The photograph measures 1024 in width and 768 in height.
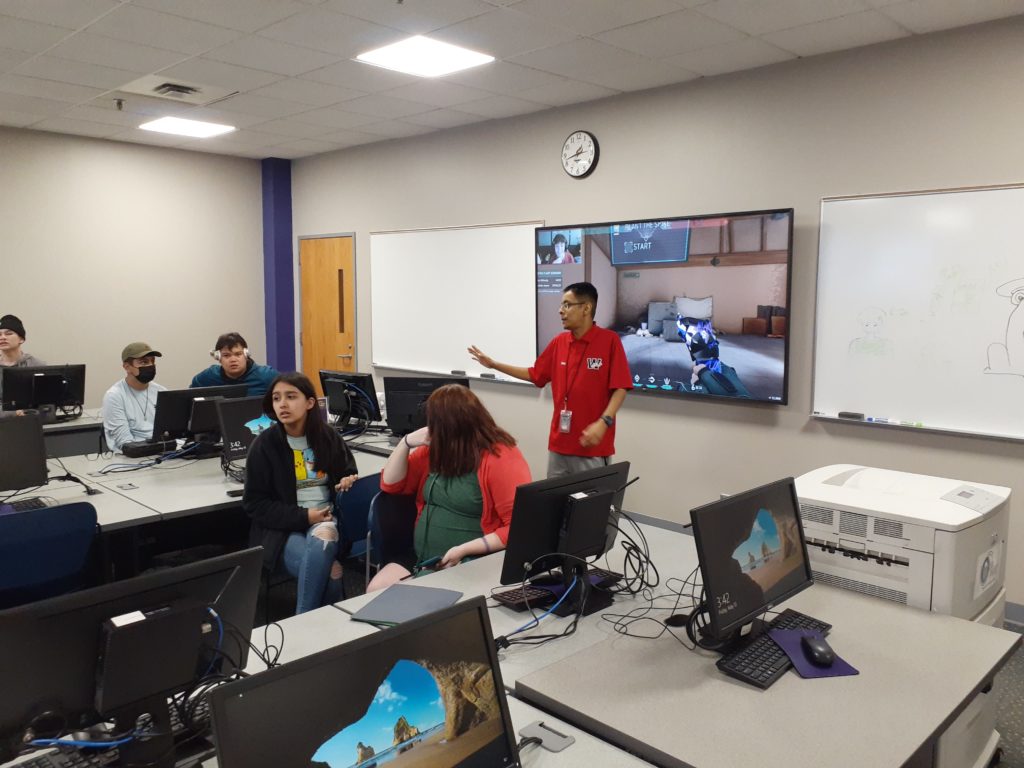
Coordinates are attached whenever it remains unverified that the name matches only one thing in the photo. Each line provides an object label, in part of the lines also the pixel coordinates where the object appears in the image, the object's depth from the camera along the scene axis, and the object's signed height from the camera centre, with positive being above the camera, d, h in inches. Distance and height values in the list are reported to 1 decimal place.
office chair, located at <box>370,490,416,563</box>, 116.7 -34.2
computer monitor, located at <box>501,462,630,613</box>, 85.4 -25.3
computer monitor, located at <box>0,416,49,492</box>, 124.4 -25.0
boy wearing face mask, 169.8 -22.5
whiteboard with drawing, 138.7 -1.5
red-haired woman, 108.2 -25.1
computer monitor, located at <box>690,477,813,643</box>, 71.7 -25.4
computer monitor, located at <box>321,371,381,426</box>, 188.9 -23.5
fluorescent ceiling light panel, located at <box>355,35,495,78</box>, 159.2 +52.8
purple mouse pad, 71.9 -34.1
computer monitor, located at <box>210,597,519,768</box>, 42.4 -24.1
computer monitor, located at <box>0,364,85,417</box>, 192.9 -21.9
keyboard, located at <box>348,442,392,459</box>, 172.4 -33.5
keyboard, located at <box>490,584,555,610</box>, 88.4 -34.4
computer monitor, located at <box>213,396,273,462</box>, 148.6 -23.8
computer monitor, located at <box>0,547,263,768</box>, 50.8 -24.6
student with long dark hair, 124.9 -31.5
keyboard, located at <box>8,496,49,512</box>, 126.7 -34.0
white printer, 84.6 -27.9
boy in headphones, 184.5 -17.0
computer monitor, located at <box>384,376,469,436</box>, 181.5 -22.7
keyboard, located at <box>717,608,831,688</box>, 69.9 -33.9
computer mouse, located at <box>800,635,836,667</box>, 72.6 -33.2
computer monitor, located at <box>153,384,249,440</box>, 161.6 -23.4
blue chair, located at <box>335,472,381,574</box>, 130.4 -35.9
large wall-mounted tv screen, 167.6 +2.3
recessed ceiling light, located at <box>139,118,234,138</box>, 235.5 +54.8
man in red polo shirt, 162.4 -17.3
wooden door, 284.0 -0.7
